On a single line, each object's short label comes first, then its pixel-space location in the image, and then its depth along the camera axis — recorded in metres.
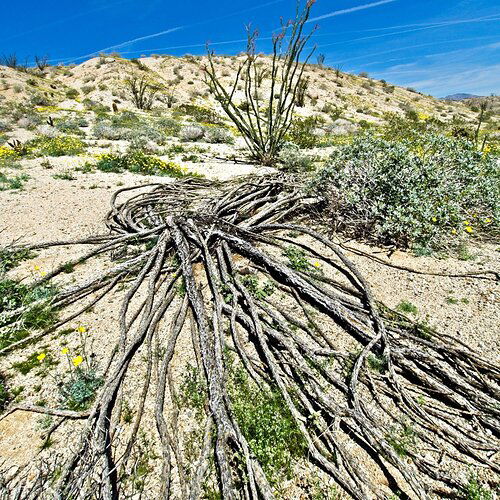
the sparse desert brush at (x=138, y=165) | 9.43
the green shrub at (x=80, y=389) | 2.51
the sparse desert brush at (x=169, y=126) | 14.84
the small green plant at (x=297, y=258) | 4.06
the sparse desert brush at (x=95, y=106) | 21.52
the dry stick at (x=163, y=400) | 2.00
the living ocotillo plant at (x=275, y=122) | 9.78
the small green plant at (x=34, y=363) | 2.83
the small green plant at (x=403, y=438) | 2.19
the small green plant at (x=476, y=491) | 1.92
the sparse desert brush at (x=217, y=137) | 14.02
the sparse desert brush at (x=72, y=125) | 14.56
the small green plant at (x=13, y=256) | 4.38
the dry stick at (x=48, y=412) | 2.40
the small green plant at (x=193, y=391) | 2.50
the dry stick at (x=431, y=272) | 3.87
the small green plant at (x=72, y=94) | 26.79
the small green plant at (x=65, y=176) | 8.65
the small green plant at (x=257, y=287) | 3.59
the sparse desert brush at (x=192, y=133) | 13.88
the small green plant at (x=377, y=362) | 2.75
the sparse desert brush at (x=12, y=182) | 7.88
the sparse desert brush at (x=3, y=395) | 2.53
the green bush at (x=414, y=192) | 4.54
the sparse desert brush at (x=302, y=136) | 12.91
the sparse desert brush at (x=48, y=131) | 13.73
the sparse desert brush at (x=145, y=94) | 23.95
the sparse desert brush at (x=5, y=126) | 15.20
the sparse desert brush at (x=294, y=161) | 9.62
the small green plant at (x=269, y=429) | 2.12
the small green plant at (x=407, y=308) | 3.38
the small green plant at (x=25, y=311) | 3.20
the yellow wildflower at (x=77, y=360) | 2.67
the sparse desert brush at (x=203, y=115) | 19.88
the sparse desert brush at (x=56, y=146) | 11.03
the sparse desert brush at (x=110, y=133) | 13.69
